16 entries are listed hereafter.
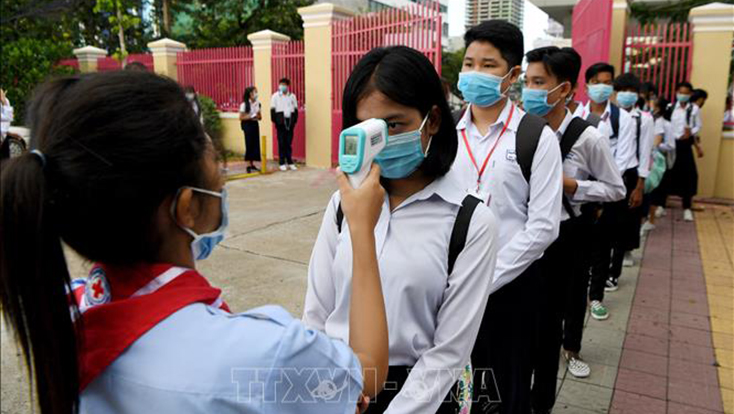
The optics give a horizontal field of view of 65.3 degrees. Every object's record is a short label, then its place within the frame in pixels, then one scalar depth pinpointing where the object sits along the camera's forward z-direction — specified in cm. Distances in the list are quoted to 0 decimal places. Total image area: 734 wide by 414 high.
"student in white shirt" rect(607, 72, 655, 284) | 477
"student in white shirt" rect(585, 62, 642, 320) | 414
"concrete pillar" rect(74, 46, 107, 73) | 1538
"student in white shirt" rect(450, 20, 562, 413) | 212
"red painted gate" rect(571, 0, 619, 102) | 629
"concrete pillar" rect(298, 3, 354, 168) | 1016
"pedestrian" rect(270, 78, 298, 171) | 1036
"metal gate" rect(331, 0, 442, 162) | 838
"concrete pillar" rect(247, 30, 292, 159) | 1124
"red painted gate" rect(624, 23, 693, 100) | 803
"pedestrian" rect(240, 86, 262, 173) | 1021
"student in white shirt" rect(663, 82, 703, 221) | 720
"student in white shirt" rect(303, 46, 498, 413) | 143
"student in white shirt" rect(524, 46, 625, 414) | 277
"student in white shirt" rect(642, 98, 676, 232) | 668
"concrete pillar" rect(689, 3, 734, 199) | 780
